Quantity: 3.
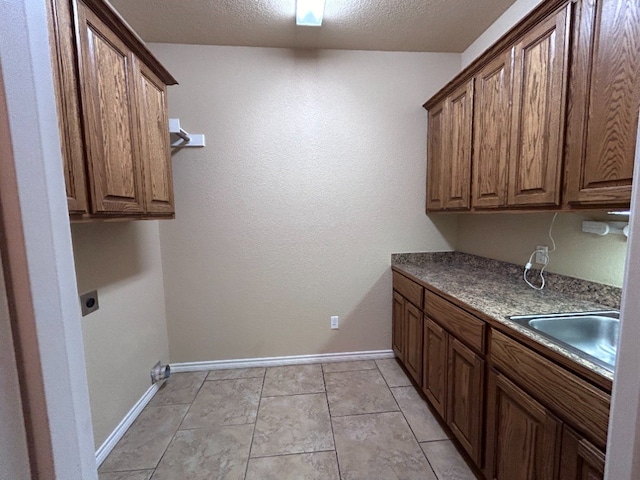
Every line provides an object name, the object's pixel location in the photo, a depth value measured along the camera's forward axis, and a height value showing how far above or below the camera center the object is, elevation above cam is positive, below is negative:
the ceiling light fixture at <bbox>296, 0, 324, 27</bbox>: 1.83 +1.37
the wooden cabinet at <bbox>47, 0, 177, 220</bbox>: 1.04 +0.48
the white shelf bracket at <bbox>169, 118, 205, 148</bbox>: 2.16 +0.62
